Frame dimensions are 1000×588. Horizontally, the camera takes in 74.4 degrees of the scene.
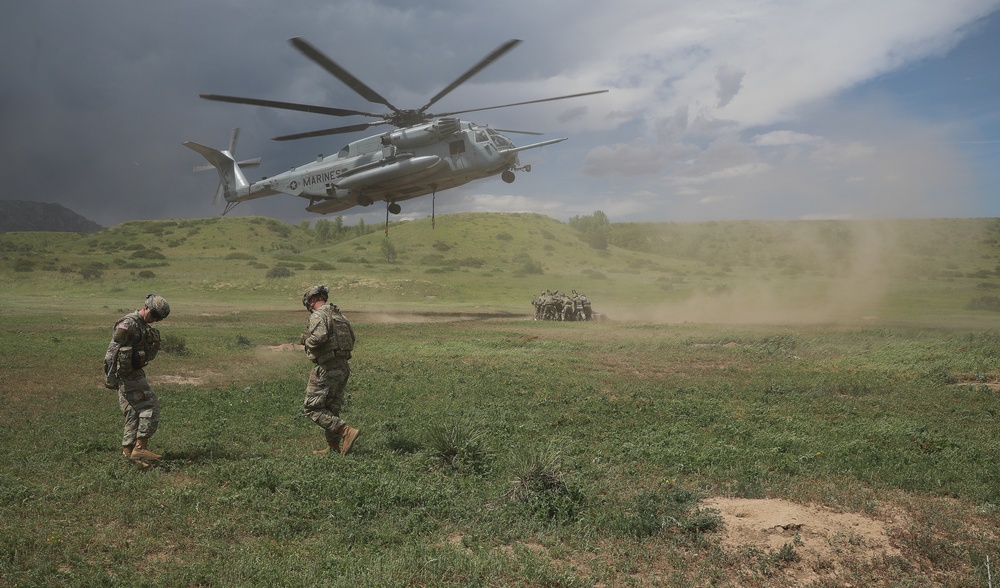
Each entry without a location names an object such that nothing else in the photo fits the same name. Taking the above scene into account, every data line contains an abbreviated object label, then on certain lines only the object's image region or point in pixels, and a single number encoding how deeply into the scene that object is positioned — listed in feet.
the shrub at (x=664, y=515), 21.09
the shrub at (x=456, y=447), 27.68
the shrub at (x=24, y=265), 177.39
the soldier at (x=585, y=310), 111.65
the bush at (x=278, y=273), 178.60
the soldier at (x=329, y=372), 29.48
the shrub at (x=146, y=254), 233.37
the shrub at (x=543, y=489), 22.49
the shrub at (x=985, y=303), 126.21
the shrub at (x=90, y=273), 173.30
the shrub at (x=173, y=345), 63.57
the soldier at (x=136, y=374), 27.86
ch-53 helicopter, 94.22
